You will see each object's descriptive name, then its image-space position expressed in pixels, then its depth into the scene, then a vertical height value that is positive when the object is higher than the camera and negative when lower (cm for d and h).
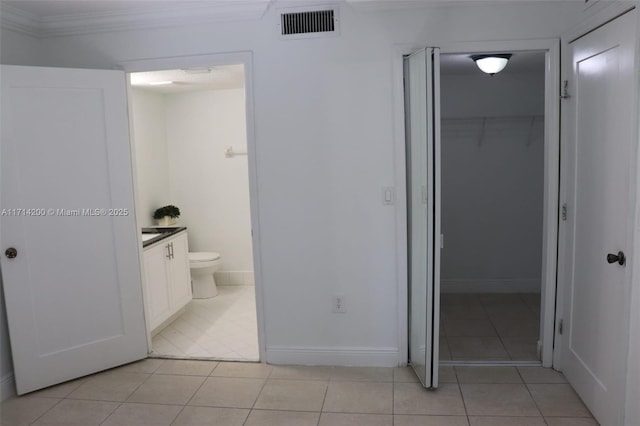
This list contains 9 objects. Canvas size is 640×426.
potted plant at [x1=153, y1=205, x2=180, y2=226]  483 -38
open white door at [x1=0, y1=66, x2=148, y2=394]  284 -28
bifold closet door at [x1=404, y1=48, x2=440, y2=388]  250 -20
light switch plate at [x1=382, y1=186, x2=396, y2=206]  299 -16
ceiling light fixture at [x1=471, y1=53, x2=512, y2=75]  333 +73
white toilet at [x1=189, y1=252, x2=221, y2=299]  464 -94
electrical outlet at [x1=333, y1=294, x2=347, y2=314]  312 -86
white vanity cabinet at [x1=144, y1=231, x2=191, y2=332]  366 -83
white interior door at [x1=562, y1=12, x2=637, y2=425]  217 -25
